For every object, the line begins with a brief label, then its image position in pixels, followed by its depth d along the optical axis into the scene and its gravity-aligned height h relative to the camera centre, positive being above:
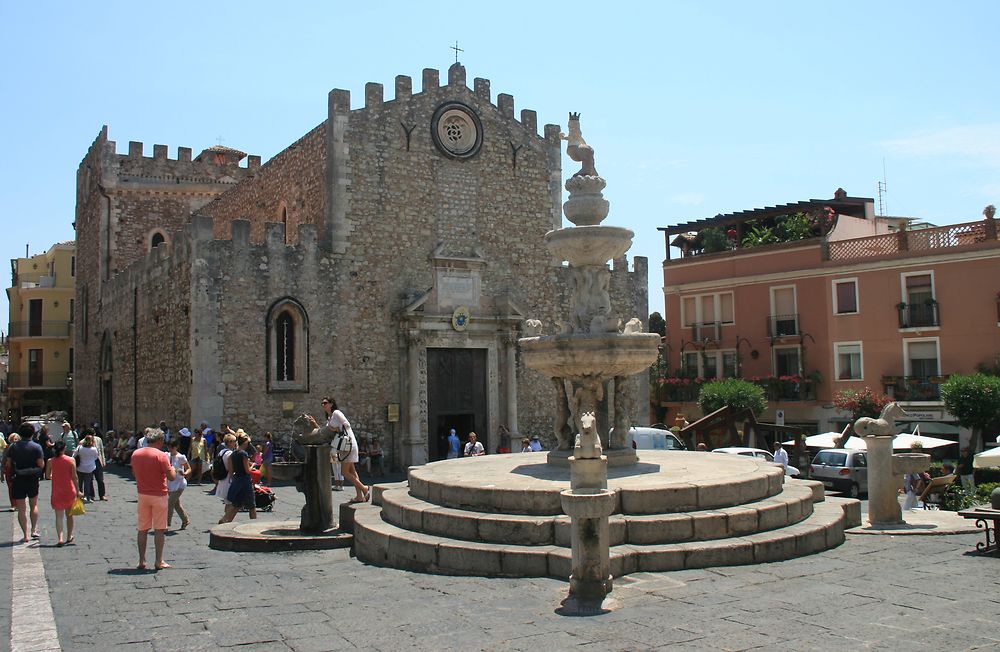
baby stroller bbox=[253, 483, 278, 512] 14.64 -1.95
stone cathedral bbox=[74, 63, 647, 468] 21.53 +2.47
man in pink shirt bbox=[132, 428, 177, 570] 9.28 -1.10
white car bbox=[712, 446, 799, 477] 20.08 -1.90
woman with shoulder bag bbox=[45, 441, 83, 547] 11.33 -1.29
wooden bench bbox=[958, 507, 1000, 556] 8.66 -1.51
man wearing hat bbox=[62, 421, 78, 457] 21.23 -1.29
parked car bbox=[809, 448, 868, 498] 19.81 -2.32
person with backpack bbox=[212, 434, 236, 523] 12.89 -1.47
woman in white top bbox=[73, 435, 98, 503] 16.50 -1.50
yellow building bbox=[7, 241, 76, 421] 46.34 +2.21
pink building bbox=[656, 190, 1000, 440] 30.52 +2.31
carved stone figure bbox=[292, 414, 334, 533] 10.79 -1.23
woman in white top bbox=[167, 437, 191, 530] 12.53 -1.52
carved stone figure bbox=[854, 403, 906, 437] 10.30 -0.67
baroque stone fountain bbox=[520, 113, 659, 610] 11.02 +0.44
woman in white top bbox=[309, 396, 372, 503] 12.52 -1.22
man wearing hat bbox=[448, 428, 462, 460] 22.52 -1.76
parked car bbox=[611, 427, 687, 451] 21.41 -1.63
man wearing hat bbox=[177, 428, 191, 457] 20.83 -1.40
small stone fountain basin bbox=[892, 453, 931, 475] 10.34 -1.12
